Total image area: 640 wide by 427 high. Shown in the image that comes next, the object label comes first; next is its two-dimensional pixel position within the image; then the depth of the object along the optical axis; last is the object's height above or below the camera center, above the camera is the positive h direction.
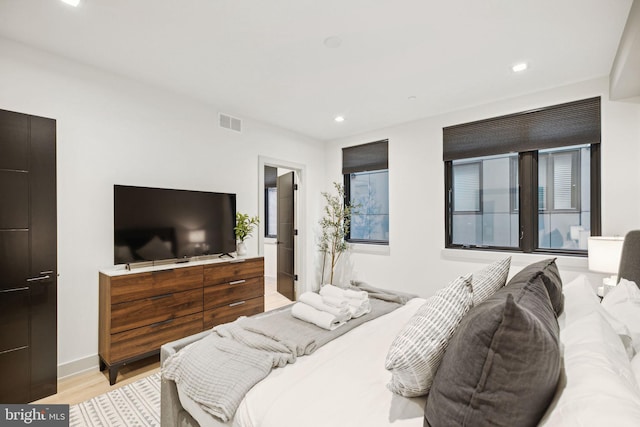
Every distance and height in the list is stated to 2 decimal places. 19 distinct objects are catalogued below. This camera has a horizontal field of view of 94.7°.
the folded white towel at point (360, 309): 2.00 -0.66
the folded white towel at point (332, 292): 2.17 -0.59
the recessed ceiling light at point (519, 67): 2.59 +1.31
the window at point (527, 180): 2.98 +0.38
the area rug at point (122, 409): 1.97 -1.39
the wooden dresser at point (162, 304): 2.42 -0.85
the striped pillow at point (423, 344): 0.99 -0.45
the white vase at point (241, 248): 3.62 -0.42
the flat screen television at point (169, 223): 2.71 -0.10
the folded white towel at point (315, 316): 1.83 -0.66
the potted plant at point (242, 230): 3.62 -0.20
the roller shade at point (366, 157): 4.46 +0.89
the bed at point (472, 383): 0.70 -0.48
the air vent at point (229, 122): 3.63 +1.16
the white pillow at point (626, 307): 1.21 -0.46
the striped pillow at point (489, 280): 1.35 -0.33
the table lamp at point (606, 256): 2.32 -0.35
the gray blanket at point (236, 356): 1.25 -0.71
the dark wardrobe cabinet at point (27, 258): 2.12 -0.33
